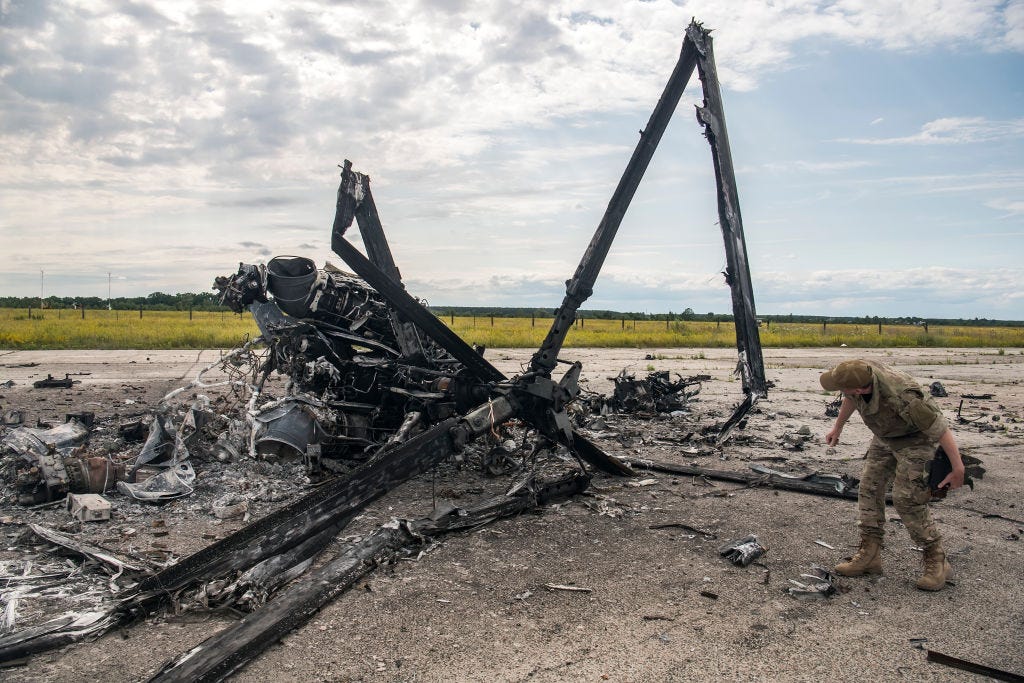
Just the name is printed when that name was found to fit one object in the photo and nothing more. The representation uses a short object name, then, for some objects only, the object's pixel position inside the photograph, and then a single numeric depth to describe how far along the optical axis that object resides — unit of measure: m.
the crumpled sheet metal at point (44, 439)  7.82
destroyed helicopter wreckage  7.24
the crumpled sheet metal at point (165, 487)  7.14
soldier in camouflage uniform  5.21
